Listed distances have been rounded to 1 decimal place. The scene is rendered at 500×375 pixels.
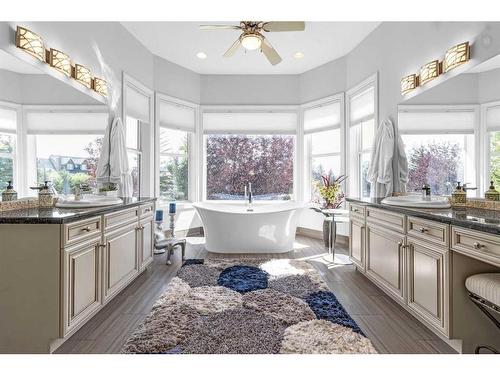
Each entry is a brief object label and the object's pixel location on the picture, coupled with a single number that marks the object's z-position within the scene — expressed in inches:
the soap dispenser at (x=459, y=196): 90.5
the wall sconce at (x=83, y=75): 109.2
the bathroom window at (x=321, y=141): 192.1
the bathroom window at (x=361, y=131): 162.5
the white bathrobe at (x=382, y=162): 130.7
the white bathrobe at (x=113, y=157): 120.3
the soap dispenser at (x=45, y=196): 88.2
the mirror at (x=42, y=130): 77.9
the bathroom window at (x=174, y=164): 192.9
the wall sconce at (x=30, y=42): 83.8
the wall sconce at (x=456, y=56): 91.5
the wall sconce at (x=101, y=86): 120.7
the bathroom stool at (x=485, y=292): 56.4
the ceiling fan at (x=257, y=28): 115.1
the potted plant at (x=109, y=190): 121.1
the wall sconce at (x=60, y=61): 96.5
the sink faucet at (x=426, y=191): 105.7
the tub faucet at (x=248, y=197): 187.8
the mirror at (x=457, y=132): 82.1
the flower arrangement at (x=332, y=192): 173.6
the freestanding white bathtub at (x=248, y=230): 155.3
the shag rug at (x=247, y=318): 68.7
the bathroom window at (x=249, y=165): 213.2
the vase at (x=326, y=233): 169.9
